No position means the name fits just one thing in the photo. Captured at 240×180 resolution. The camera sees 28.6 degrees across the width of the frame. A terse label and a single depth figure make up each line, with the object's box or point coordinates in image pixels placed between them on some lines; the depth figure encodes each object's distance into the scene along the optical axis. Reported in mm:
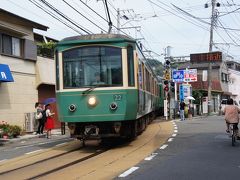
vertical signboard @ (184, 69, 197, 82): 48656
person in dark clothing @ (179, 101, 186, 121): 36947
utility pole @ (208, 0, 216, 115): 49909
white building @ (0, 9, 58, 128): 22625
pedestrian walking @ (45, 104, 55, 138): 21344
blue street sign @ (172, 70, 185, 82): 45531
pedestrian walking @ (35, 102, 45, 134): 22669
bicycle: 15883
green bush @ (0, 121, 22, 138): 20495
